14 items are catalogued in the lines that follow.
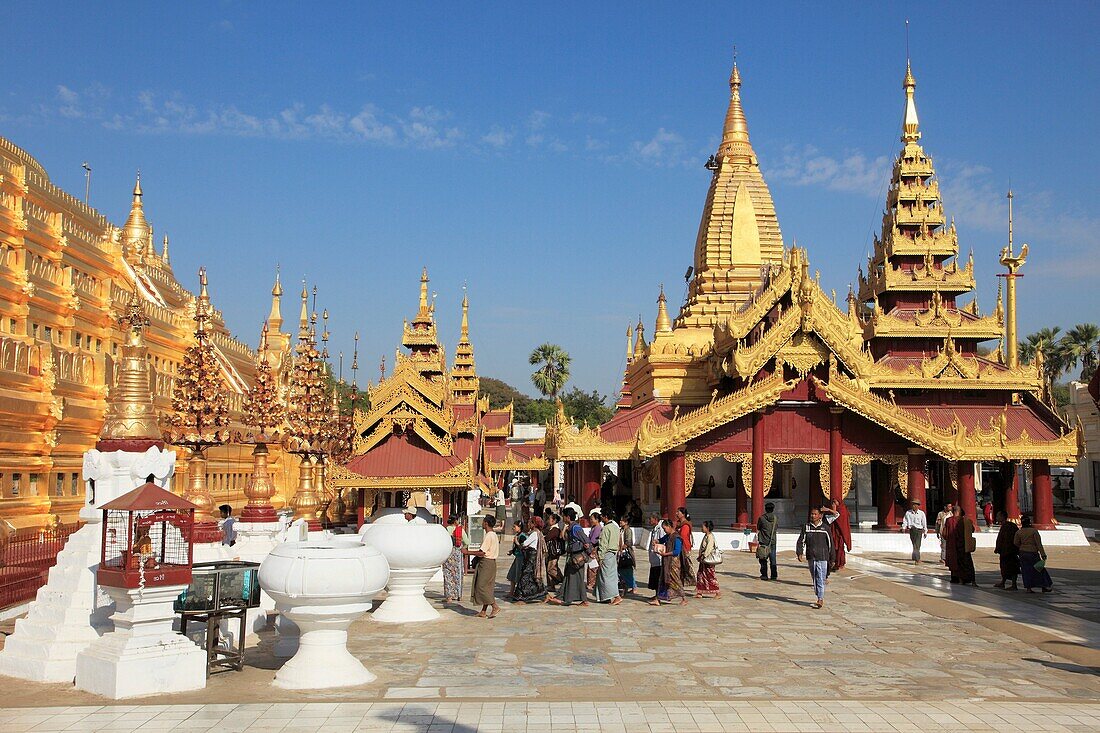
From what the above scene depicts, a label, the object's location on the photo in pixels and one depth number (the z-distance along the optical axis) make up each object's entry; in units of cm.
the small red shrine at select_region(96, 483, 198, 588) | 955
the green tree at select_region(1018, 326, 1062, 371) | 6488
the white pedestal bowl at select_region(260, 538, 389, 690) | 978
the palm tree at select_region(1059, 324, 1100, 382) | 6206
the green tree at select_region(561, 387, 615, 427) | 9444
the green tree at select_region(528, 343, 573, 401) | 9244
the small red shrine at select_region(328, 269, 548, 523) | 2373
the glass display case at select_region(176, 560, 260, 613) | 1038
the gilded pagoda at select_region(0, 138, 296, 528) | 2480
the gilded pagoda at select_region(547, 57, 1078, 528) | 2633
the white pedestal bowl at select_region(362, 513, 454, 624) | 1357
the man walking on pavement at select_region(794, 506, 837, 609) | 1540
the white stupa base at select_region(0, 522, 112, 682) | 1014
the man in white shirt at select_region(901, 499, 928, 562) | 2259
